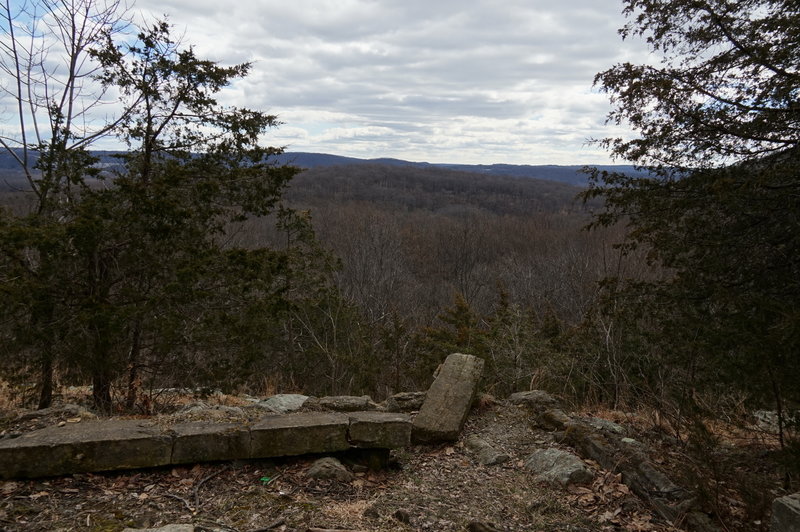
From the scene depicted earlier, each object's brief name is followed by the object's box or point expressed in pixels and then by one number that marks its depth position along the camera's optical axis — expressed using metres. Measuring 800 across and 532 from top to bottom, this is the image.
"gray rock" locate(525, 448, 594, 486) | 4.18
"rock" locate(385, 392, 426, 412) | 5.97
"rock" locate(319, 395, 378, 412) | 5.77
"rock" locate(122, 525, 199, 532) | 3.06
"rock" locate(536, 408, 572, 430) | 5.39
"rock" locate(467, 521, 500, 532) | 3.34
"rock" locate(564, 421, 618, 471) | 4.39
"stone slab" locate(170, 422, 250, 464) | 3.90
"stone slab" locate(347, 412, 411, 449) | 4.24
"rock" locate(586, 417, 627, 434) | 5.27
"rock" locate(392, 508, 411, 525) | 3.51
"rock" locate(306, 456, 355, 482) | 3.98
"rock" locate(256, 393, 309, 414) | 6.25
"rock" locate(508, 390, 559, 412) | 6.12
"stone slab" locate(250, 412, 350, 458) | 4.07
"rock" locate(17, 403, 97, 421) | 4.76
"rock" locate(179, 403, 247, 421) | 4.50
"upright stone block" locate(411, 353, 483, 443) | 5.00
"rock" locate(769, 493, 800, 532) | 2.61
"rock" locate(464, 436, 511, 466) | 4.72
